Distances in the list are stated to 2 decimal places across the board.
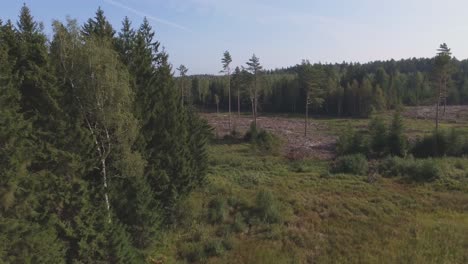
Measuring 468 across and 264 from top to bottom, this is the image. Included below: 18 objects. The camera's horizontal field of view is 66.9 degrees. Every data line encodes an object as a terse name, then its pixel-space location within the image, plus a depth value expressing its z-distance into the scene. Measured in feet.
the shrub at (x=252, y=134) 150.69
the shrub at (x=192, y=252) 51.42
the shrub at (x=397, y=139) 116.67
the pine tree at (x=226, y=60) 179.11
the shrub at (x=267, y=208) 64.13
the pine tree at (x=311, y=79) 167.94
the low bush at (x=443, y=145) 117.80
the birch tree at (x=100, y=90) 39.47
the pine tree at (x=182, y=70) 225.93
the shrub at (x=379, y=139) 119.85
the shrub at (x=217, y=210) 63.62
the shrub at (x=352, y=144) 122.42
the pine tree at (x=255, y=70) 174.60
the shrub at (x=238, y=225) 60.59
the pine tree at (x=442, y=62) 154.10
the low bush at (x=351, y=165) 100.94
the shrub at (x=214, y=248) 52.37
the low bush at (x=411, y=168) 91.60
